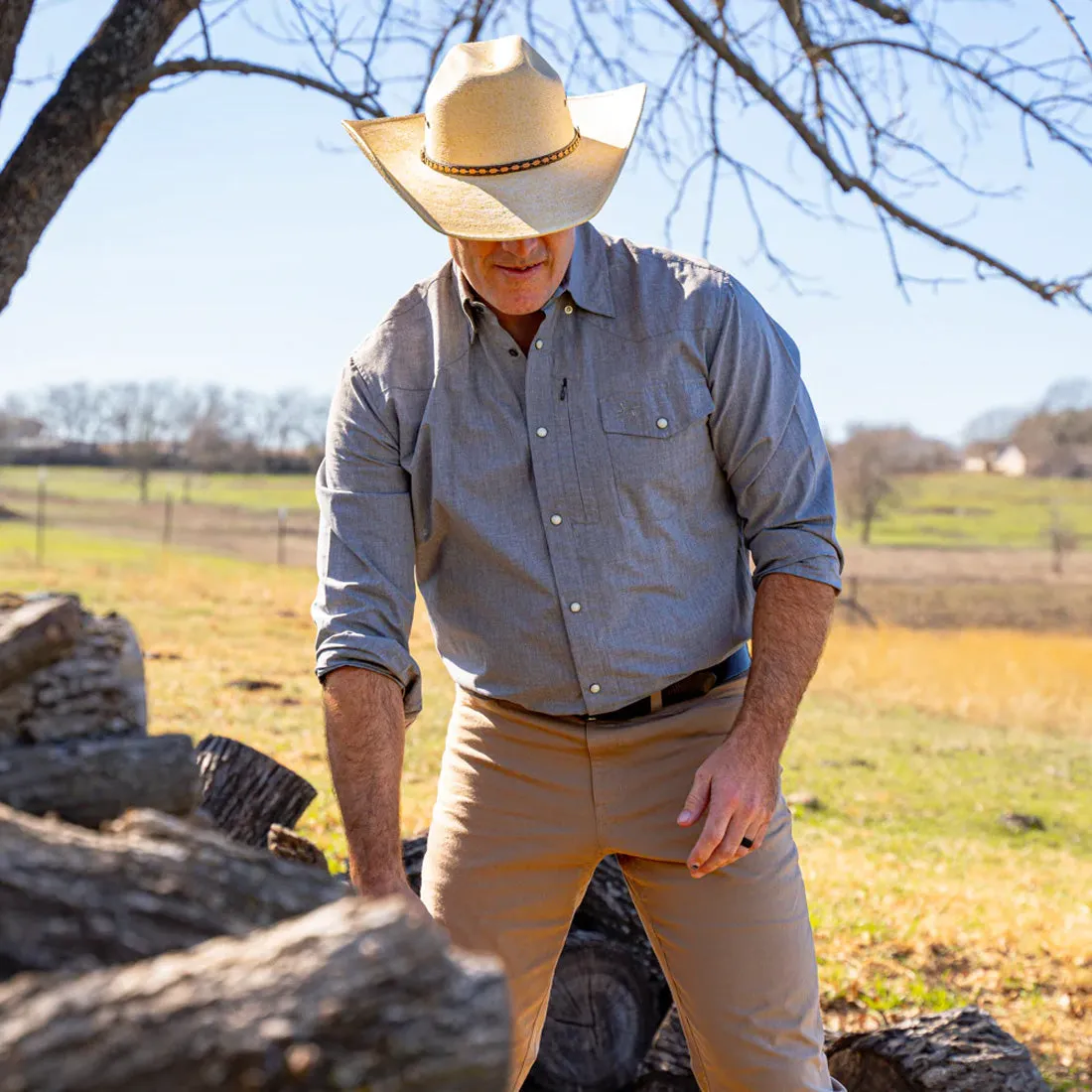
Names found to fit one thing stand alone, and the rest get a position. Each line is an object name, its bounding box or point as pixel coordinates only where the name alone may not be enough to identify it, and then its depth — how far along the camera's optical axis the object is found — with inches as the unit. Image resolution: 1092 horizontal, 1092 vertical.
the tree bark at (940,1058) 136.8
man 106.1
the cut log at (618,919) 158.4
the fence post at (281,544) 1603.1
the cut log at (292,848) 149.6
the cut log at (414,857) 162.9
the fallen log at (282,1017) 43.9
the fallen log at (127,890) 48.9
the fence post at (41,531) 1335.9
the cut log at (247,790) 172.6
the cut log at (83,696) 62.1
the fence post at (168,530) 1863.3
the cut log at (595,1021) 150.4
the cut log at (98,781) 58.4
